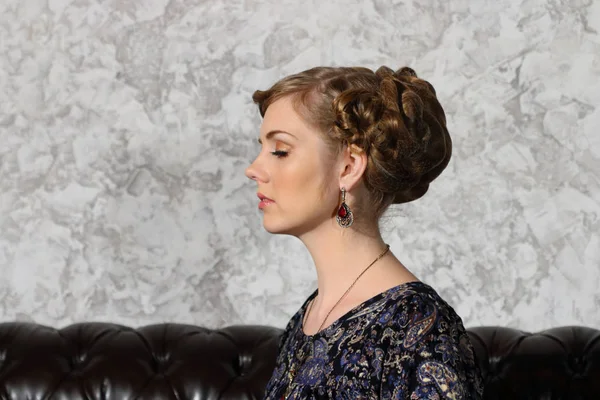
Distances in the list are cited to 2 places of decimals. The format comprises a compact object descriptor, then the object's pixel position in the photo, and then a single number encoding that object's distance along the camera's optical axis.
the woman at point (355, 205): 2.02
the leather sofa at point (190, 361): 2.38
